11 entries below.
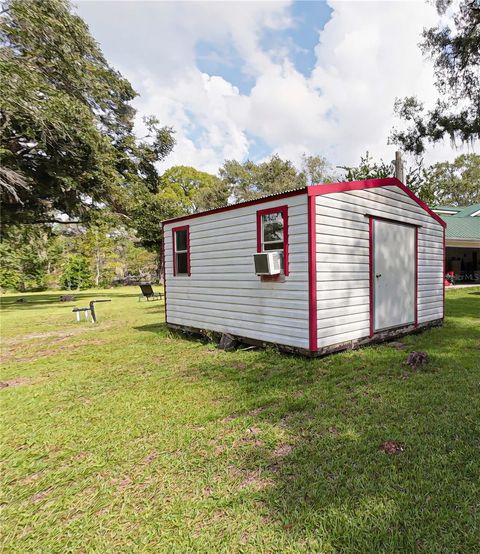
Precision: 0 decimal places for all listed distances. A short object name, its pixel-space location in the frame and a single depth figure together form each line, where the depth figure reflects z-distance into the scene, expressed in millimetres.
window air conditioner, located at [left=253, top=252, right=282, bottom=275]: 4969
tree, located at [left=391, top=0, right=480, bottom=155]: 10469
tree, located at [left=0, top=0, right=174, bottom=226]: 10906
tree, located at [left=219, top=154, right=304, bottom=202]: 31442
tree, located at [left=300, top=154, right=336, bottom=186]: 32562
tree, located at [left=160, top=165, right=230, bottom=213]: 32875
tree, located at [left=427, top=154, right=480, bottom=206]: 35875
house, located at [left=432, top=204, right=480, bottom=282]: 17062
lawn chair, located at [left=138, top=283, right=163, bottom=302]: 15281
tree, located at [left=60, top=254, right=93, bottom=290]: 28703
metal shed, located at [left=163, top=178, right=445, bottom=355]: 4746
